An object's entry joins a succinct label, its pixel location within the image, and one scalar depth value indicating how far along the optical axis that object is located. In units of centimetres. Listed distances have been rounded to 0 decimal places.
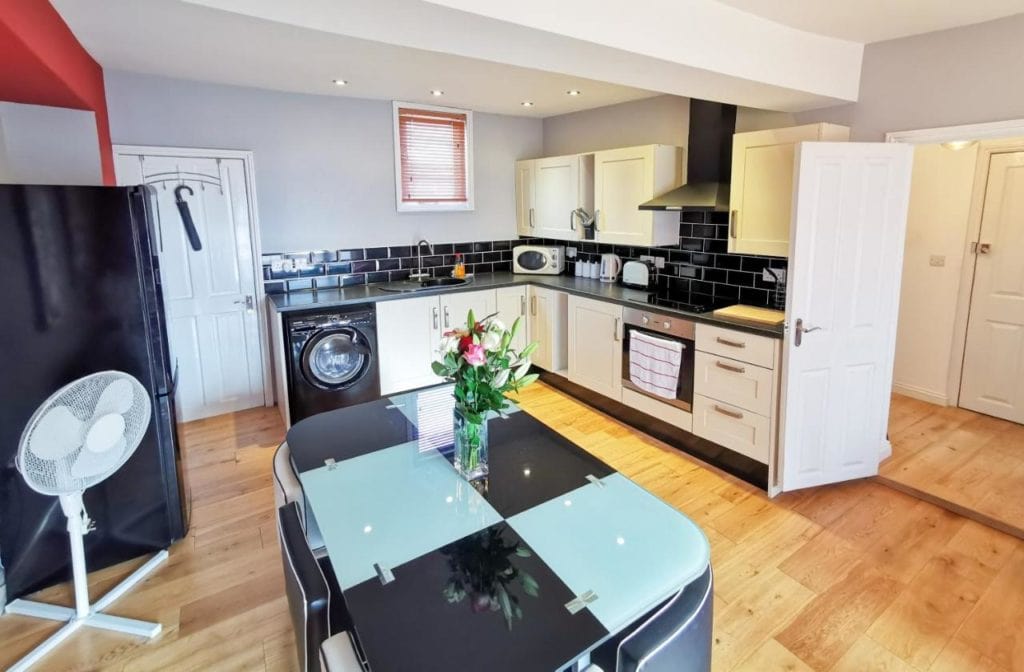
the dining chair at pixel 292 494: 173
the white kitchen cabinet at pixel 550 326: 446
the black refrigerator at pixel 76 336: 203
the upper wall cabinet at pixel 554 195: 442
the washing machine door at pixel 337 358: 371
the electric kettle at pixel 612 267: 446
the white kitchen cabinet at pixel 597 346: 389
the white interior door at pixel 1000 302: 362
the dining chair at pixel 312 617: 116
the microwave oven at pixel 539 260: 492
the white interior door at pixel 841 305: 267
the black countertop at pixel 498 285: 350
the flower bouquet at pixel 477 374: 165
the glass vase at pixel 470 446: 171
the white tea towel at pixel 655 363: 342
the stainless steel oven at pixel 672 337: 334
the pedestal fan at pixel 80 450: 178
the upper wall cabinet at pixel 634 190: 379
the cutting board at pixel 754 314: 305
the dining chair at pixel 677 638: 115
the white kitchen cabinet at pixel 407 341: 407
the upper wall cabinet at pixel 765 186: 294
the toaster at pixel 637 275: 418
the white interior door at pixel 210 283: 374
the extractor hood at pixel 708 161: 344
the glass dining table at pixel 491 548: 110
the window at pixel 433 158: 447
